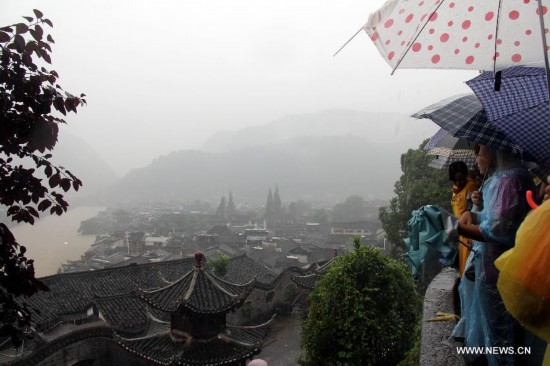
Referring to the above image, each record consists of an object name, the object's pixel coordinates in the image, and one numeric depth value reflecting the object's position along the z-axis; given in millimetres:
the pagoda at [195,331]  8531
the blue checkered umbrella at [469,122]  2652
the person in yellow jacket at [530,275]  1286
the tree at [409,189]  18489
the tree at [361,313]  7109
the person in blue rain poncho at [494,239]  2375
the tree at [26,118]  2691
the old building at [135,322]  8727
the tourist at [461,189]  3479
